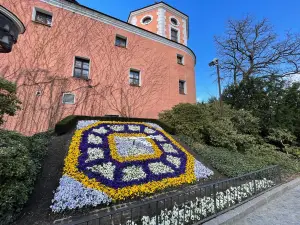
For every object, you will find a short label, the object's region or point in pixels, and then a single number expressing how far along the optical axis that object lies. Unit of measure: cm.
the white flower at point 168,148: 682
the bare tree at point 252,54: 1622
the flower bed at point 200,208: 297
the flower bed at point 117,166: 384
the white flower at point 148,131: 811
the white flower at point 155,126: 894
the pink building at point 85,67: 928
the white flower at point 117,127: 756
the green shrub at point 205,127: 899
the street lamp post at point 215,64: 1255
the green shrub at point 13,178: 291
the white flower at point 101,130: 690
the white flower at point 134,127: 805
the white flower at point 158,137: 756
